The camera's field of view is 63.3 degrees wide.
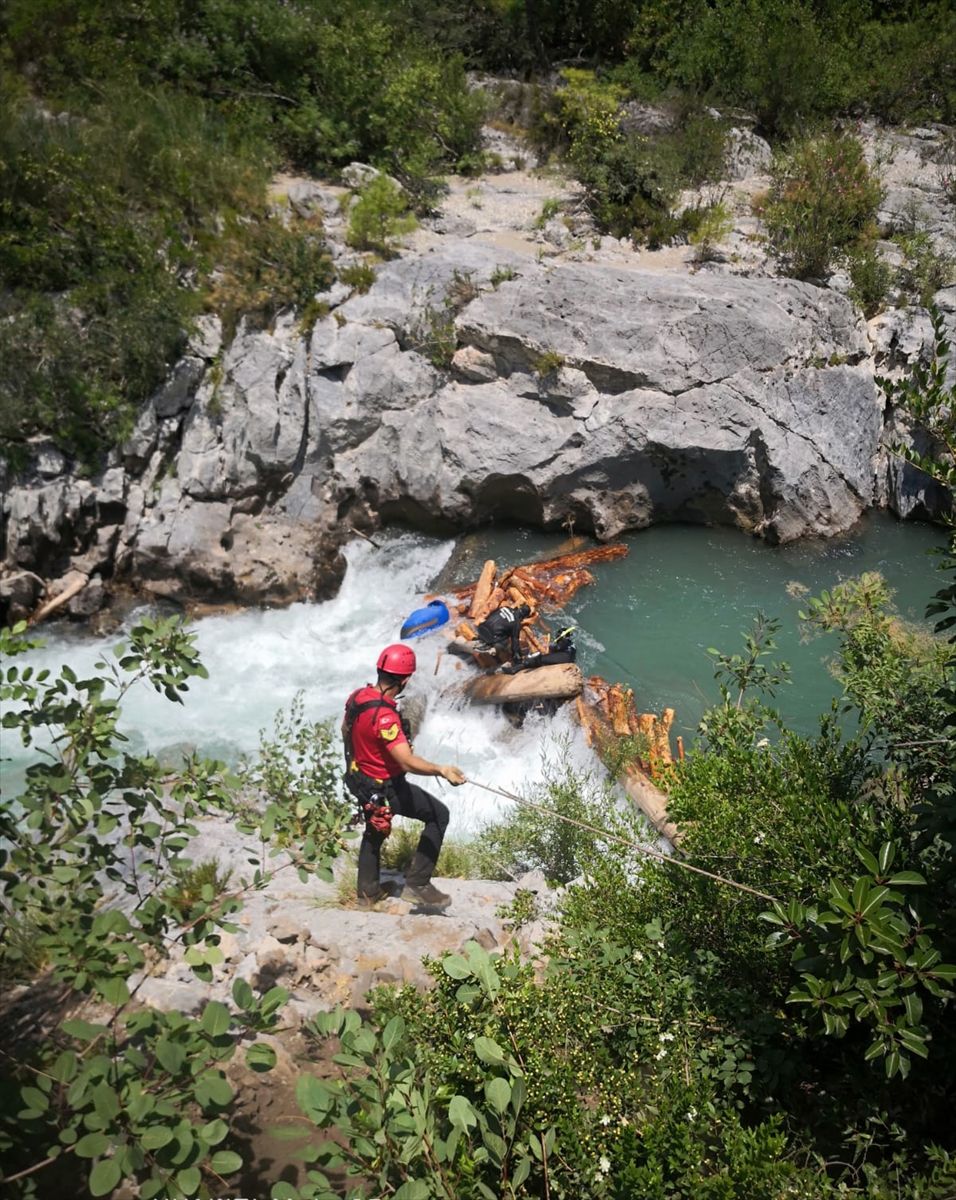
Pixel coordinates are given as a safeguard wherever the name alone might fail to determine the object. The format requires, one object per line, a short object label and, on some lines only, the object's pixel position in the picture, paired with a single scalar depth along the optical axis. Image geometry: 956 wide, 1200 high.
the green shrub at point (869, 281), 10.93
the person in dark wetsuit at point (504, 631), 7.96
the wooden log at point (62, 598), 8.84
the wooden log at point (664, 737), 7.10
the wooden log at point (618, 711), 7.42
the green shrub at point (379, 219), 11.22
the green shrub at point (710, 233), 11.54
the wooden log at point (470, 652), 8.20
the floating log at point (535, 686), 7.62
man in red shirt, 4.48
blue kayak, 8.72
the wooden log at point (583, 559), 9.85
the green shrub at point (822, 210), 11.13
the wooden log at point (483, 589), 8.99
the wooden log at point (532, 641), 8.41
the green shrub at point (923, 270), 10.94
